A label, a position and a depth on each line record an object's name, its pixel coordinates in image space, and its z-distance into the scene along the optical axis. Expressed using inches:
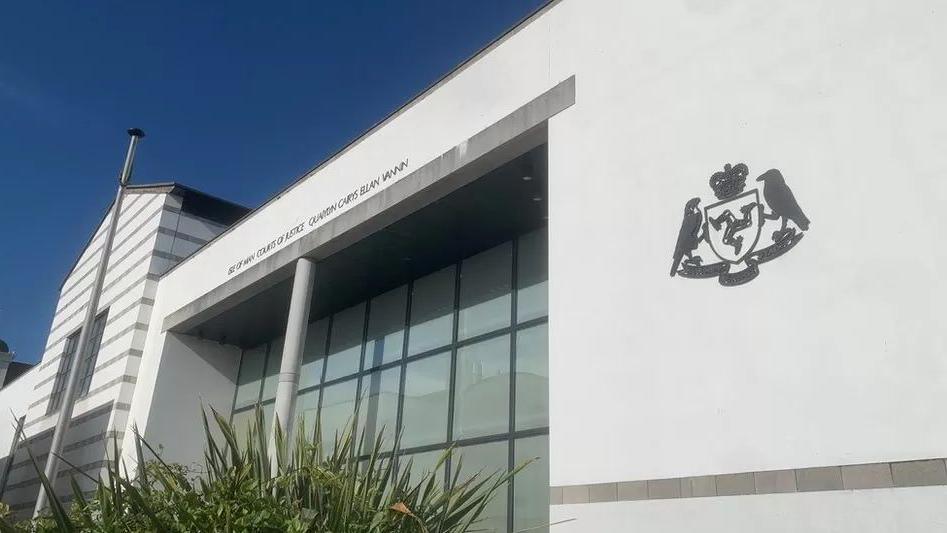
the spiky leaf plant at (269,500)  226.8
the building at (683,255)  226.4
